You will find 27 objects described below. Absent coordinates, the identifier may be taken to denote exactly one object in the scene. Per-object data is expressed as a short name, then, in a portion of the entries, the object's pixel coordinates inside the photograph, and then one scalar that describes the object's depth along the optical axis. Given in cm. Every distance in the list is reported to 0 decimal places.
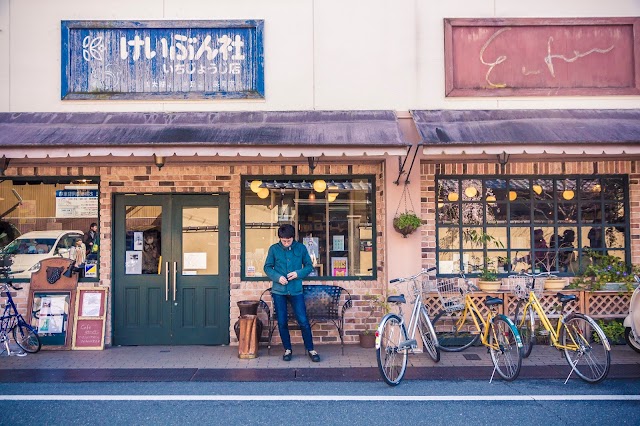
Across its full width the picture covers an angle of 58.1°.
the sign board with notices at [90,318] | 872
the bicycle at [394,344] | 663
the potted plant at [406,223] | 825
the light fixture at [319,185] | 905
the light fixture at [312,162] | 844
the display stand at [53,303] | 870
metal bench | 859
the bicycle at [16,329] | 831
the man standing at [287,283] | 795
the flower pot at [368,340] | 869
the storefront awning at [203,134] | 743
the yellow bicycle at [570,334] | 672
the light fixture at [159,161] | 841
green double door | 905
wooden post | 805
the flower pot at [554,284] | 873
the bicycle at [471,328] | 686
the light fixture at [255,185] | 912
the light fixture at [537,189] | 927
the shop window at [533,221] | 922
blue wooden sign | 871
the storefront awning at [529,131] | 751
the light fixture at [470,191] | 920
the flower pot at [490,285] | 866
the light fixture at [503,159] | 858
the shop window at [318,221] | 917
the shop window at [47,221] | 914
